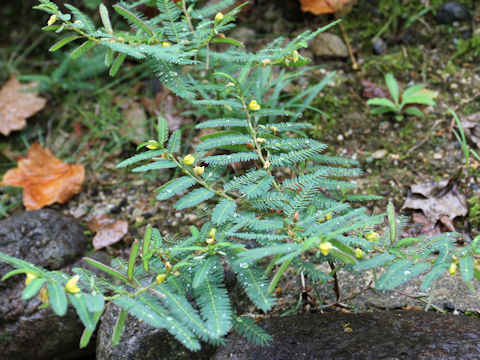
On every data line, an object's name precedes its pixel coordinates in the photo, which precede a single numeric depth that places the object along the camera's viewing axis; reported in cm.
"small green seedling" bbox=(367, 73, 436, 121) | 283
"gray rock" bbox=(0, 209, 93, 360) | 248
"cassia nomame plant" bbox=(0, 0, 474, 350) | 138
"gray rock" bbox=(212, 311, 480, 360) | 160
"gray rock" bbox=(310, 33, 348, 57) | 323
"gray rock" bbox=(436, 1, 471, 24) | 319
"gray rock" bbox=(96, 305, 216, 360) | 202
